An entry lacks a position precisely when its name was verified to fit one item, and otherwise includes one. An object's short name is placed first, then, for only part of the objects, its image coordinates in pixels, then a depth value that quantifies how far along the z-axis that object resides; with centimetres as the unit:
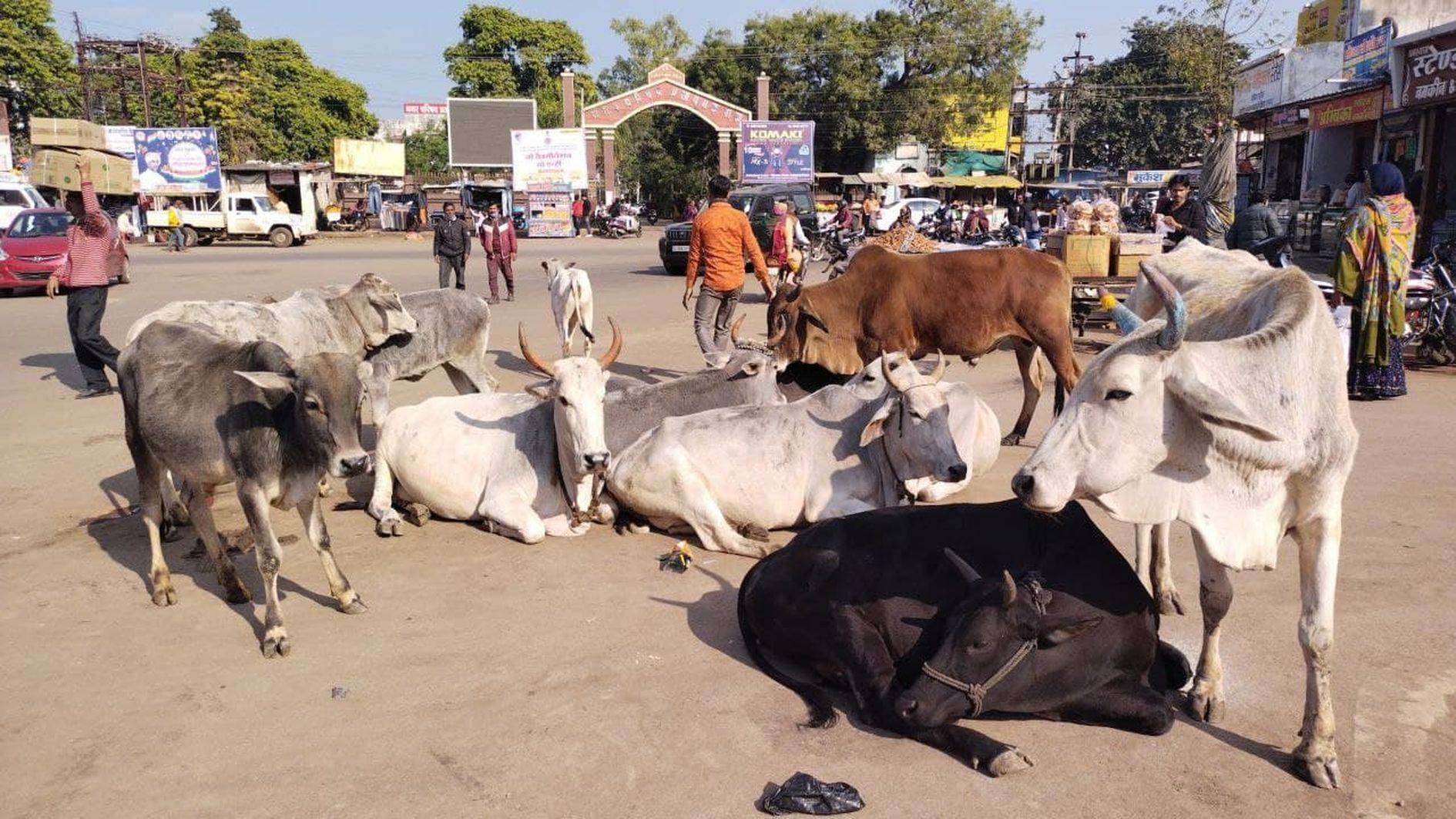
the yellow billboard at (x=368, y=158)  5056
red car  1830
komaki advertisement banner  3944
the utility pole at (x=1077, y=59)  5531
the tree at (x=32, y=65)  4253
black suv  2048
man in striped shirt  934
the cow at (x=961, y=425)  598
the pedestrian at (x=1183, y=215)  1160
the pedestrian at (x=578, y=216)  4097
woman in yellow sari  805
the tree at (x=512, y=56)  6269
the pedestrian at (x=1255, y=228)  1027
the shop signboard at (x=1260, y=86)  2447
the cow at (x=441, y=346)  760
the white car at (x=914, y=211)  2310
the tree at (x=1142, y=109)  5341
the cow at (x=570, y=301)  1132
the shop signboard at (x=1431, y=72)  1627
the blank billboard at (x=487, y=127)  4412
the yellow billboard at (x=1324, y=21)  2534
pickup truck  3334
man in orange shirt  947
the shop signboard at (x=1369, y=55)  1858
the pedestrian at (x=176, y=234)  3111
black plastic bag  323
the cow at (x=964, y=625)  336
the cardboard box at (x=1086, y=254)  1064
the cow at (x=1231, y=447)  324
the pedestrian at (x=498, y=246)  1675
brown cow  776
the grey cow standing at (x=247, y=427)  443
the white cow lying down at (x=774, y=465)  556
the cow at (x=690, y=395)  630
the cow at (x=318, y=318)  629
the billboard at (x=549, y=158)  3856
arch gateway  4294
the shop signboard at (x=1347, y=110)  1931
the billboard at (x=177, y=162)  3547
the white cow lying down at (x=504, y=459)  571
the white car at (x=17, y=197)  2278
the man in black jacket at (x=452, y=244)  1573
